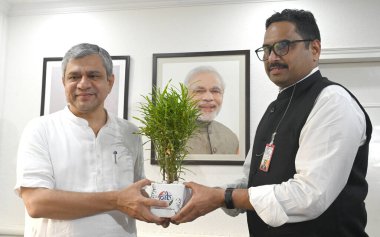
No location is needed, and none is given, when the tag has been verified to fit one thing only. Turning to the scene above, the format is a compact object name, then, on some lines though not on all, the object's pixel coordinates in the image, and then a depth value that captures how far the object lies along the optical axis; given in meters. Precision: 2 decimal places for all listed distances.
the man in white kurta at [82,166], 1.24
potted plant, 1.27
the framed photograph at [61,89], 2.83
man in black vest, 1.13
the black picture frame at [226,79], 2.64
